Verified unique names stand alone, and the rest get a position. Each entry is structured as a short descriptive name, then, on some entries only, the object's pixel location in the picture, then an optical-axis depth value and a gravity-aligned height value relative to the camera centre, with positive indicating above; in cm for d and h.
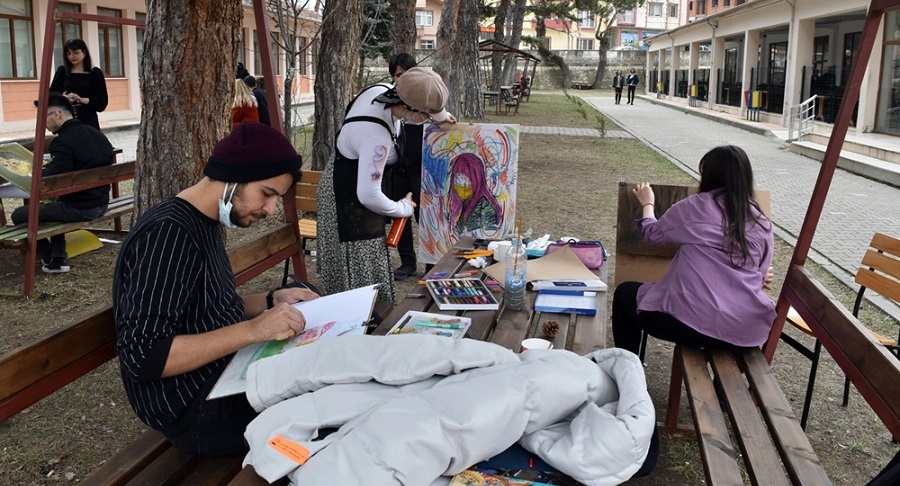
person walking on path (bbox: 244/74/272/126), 940 +10
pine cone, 310 -87
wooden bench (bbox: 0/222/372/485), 215 -82
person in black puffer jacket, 621 -52
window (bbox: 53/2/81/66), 1885 +182
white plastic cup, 294 -88
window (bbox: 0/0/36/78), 1778 +150
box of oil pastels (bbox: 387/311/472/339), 295 -84
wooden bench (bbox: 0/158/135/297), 564 -90
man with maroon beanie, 213 -55
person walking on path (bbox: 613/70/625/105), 3825 +138
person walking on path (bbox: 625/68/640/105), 3766 +145
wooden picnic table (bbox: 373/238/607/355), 301 -88
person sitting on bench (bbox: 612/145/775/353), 334 -65
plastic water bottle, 337 -74
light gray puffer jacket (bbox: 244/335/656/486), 179 -75
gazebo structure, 2764 +94
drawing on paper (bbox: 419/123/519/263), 617 -55
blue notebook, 338 -85
